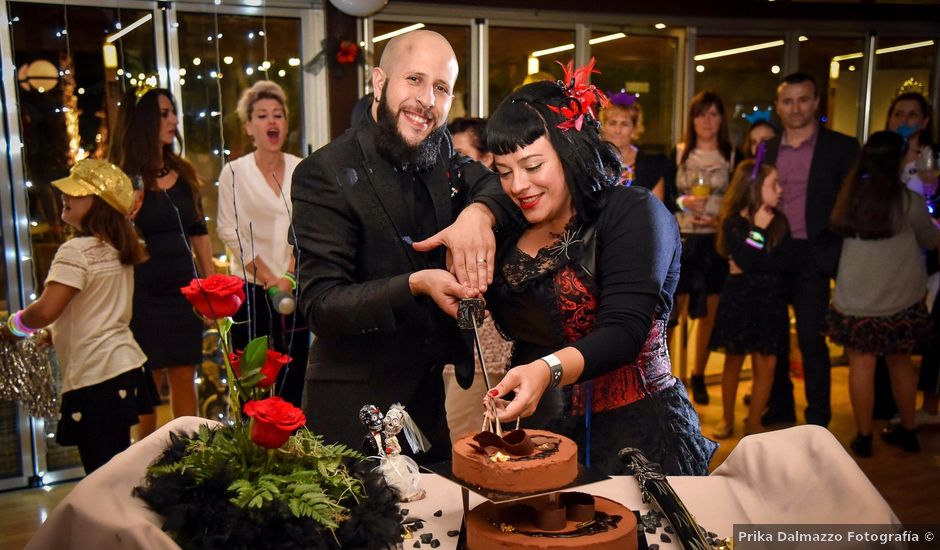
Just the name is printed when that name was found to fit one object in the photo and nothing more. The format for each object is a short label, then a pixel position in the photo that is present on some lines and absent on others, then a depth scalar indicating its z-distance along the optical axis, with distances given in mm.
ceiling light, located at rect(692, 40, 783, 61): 5844
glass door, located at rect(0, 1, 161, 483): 3977
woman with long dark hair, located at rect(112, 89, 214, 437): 3938
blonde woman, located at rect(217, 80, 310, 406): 4020
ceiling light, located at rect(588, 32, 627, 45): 5578
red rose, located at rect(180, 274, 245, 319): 1253
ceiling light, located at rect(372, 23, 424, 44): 5031
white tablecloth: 1205
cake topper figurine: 1583
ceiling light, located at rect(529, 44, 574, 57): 5418
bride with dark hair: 1834
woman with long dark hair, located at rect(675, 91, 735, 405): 5004
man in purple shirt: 4441
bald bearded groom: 1896
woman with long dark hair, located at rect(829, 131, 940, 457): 4125
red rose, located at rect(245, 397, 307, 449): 1182
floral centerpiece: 1201
